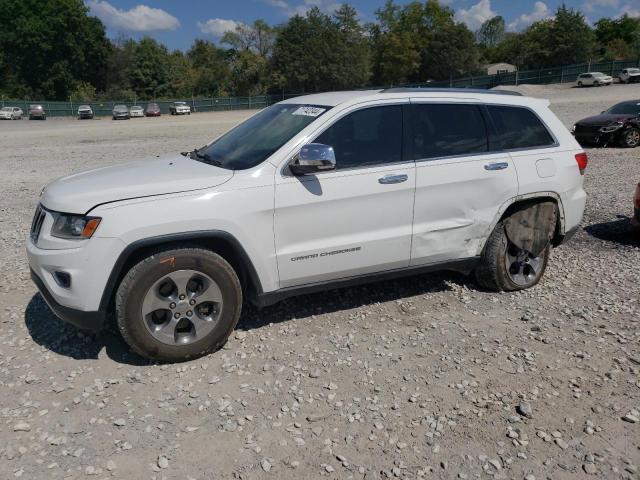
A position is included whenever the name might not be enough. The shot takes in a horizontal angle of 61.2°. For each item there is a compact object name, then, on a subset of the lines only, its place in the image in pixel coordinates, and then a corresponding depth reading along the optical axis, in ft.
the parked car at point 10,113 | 173.78
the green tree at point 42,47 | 247.09
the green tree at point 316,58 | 231.09
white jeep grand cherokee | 11.61
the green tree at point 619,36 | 234.58
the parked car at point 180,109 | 187.83
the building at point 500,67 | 272.92
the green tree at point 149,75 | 247.91
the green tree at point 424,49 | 237.45
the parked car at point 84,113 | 178.09
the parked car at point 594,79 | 165.78
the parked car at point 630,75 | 165.17
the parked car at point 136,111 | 180.06
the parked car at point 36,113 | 174.40
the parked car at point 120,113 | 169.07
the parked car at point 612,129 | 48.16
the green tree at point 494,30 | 404.77
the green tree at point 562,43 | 211.20
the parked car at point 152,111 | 181.88
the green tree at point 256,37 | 281.74
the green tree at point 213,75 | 268.00
